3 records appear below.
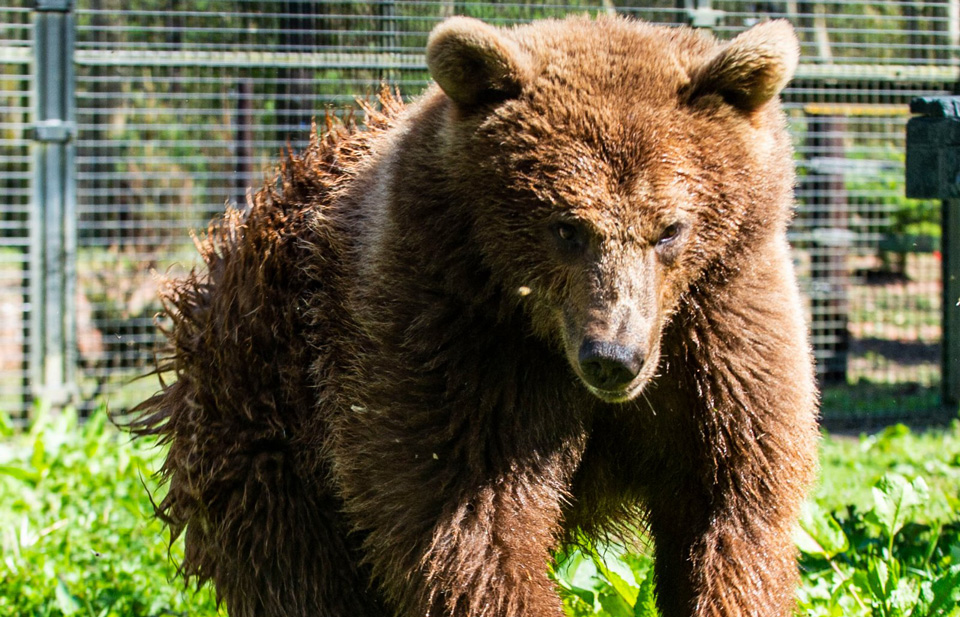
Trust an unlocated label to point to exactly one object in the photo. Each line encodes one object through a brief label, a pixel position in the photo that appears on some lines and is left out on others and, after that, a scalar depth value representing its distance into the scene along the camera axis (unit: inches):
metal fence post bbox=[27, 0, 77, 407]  617.3
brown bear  241.8
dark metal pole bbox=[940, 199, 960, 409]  647.1
